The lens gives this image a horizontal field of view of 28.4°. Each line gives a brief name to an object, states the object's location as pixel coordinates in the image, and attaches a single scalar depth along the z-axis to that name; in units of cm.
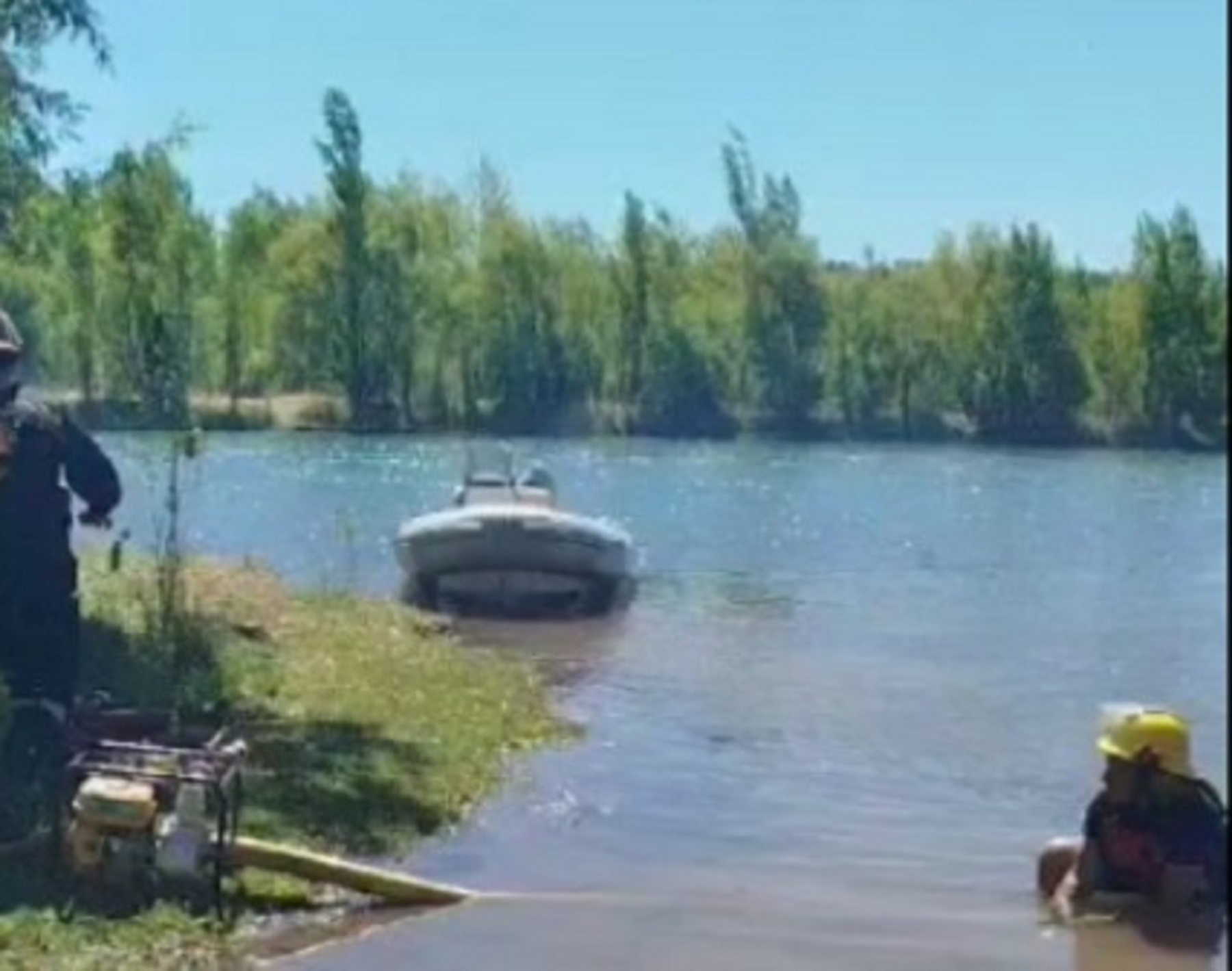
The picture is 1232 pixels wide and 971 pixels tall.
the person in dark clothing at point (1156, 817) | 962
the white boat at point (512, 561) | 2600
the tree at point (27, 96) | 1516
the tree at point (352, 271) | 8788
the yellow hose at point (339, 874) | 954
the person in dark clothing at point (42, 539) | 1032
